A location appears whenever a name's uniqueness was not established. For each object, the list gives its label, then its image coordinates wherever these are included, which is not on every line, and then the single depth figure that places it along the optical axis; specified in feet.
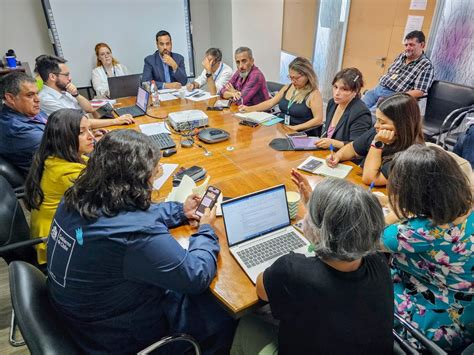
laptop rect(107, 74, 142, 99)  11.71
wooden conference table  3.76
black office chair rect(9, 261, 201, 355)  2.77
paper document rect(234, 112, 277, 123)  9.13
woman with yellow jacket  5.19
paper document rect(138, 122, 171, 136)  8.44
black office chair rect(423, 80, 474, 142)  9.98
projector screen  13.71
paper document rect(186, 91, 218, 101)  11.57
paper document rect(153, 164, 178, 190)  6.01
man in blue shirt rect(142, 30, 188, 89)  13.05
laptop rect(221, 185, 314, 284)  4.16
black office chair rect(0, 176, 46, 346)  4.90
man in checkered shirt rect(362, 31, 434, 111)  10.96
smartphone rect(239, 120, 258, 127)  8.96
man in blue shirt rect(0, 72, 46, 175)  6.84
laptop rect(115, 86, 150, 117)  10.00
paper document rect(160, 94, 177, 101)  11.62
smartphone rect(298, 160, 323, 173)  6.35
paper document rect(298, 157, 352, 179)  6.19
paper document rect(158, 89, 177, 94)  12.46
